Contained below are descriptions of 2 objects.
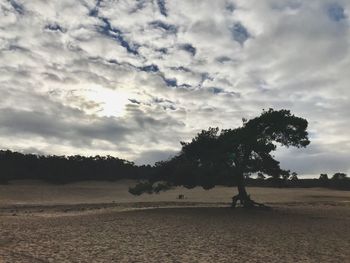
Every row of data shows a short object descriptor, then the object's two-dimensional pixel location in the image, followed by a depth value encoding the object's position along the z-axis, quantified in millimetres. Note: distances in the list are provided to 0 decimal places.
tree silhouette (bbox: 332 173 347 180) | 124294
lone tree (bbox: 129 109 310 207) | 46062
